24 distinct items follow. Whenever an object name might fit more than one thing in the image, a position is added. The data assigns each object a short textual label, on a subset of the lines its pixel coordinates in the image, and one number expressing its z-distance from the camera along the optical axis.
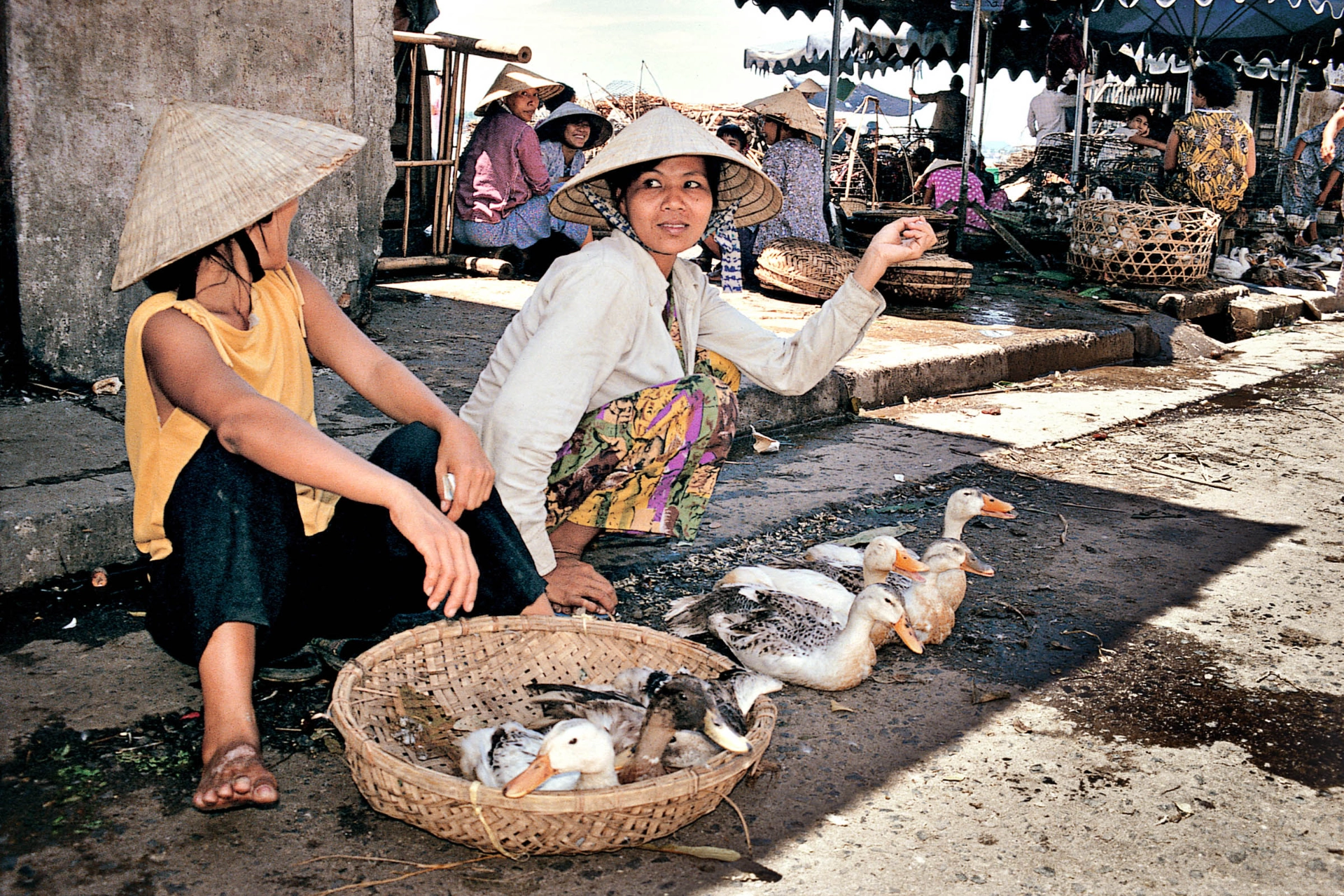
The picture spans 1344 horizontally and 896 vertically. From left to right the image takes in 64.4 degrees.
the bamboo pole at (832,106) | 9.08
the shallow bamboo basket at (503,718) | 1.76
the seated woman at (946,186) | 11.77
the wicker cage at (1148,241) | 8.70
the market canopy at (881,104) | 24.67
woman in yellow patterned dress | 9.69
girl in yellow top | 2.00
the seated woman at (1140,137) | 11.48
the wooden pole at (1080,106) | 11.77
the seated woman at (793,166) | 8.20
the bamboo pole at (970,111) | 9.73
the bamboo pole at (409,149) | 7.64
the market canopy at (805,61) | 20.31
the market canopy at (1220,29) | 13.16
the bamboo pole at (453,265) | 7.29
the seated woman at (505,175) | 7.77
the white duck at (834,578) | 2.98
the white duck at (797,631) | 2.58
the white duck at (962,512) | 3.35
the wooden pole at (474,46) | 7.38
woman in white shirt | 2.59
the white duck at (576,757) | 1.79
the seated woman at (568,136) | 8.21
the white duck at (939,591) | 2.86
